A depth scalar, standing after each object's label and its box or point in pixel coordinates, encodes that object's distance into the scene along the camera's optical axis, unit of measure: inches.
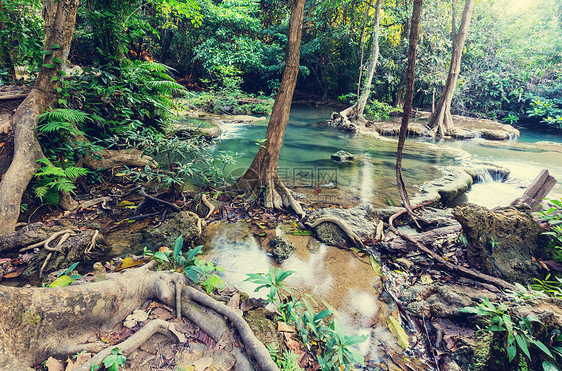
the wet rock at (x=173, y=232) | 163.8
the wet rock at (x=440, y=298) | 119.6
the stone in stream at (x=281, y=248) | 161.8
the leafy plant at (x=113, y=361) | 66.3
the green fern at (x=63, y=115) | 172.4
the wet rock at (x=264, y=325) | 89.1
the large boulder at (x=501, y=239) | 138.1
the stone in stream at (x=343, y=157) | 369.0
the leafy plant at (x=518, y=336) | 77.4
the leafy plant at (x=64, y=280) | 92.7
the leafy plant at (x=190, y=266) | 101.2
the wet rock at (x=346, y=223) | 180.7
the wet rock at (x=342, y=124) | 563.8
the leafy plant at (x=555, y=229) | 134.7
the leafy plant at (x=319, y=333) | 85.0
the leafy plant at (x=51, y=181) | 162.7
